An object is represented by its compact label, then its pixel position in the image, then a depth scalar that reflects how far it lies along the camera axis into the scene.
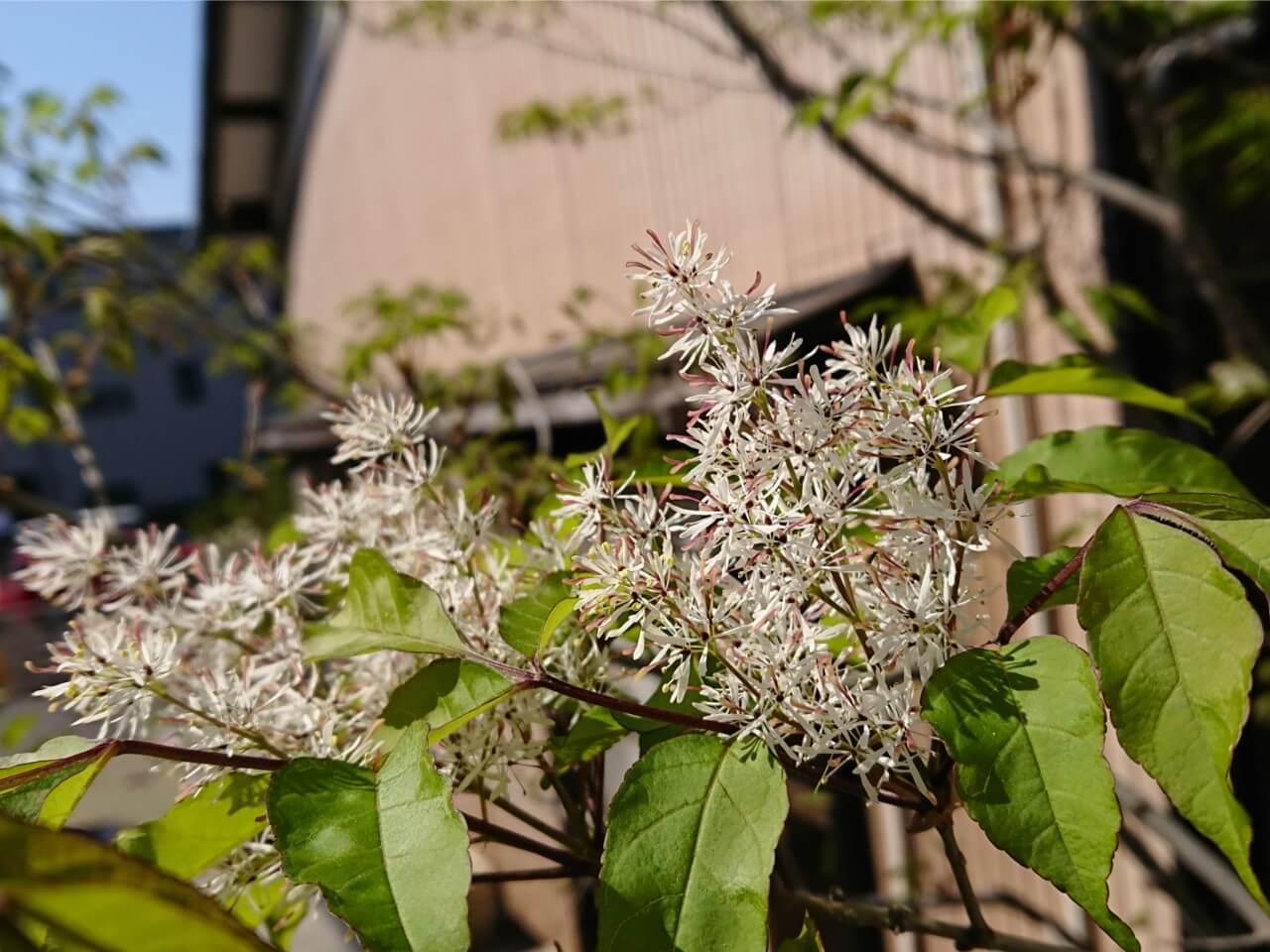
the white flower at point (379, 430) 0.23
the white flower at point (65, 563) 0.27
